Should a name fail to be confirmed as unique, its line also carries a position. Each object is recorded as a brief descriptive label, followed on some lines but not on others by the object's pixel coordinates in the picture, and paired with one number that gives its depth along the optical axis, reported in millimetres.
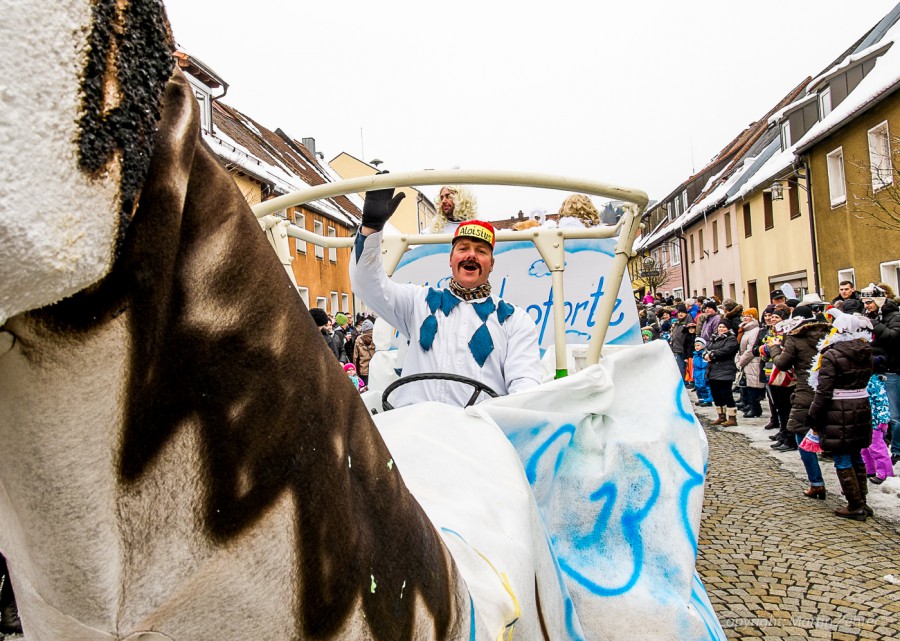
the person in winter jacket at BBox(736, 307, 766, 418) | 9328
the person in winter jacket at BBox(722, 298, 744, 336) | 9938
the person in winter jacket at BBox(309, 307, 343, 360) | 9297
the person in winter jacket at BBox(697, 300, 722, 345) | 11078
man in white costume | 2916
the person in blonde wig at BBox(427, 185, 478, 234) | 4762
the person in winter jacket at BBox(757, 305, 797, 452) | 7809
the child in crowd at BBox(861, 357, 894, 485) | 5993
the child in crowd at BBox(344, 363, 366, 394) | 7854
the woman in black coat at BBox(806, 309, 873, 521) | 5270
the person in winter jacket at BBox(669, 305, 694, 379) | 12180
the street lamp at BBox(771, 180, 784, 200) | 17891
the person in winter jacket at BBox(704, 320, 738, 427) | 9367
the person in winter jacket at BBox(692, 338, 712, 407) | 11828
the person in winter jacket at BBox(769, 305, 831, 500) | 5867
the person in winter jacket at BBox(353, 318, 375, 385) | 9906
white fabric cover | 2105
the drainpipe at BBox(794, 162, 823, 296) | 17547
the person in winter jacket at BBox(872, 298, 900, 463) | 6445
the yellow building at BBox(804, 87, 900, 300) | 13570
